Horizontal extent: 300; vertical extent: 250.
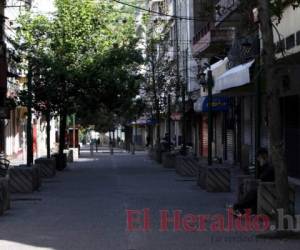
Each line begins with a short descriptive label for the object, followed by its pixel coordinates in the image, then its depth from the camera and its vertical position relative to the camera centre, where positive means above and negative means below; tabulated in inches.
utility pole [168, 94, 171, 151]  1600.8 +73.2
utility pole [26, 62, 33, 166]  964.0 +26.4
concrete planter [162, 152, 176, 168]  1473.9 -24.8
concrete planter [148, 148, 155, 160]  1881.5 -16.6
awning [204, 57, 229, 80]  1361.3 +144.7
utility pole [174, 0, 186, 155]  1693.2 +149.4
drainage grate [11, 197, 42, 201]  777.7 -50.2
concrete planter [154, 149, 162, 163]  1688.0 -17.6
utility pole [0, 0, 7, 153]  1202.0 +123.5
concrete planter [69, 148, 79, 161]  1823.9 -11.9
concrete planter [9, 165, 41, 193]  850.1 -34.0
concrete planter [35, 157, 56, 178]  1159.6 -27.1
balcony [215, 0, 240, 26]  1185.4 +207.7
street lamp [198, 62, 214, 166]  938.7 +43.9
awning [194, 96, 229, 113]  1579.7 +86.2
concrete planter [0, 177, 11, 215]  620.8 -37.4
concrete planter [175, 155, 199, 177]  1172.5 -29.2
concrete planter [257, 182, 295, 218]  553.6 -36.8
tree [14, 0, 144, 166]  1353.3 +158.9
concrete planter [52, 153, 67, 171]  1389.0 -24.2
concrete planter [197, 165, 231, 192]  868.0 -36.6
